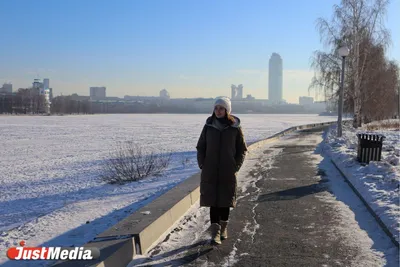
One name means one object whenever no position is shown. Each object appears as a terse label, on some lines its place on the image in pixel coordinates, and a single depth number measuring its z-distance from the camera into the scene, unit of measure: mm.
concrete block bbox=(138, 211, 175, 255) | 4948
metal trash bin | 11336
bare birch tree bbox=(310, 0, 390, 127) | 30312
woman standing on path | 5109
